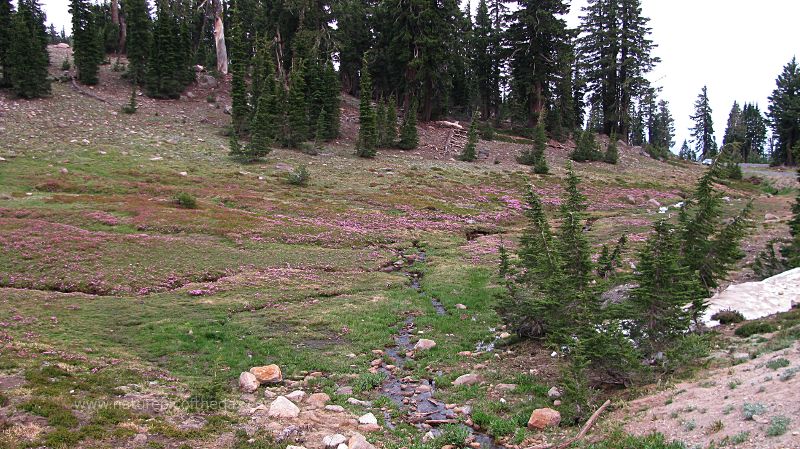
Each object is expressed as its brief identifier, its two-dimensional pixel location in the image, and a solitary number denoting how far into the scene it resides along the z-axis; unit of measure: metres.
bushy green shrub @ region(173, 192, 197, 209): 39.50
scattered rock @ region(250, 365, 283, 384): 15.45
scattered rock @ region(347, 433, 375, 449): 11.65
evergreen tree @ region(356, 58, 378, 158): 67.19
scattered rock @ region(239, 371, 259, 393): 14.96
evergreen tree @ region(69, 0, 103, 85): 71.38
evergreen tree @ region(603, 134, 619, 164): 78.78
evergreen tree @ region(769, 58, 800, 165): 96.69
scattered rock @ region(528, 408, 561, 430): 12.75
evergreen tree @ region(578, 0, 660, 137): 89.88
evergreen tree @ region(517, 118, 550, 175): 71.98
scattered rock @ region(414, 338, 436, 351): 19.07
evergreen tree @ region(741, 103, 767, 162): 156.25
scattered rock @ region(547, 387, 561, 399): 14.38
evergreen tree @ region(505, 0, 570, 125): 85.69
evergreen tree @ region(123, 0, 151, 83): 76.25
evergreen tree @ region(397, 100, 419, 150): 74.88
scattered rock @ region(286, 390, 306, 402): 14.47
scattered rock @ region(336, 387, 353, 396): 15.12
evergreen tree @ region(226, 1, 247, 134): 67.69
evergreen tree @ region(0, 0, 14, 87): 64.81
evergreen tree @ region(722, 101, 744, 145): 140.62
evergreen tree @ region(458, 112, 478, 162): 72.48
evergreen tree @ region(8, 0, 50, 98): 62.53
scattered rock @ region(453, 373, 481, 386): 16.00
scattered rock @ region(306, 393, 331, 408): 14.24
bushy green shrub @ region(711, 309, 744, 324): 18.31
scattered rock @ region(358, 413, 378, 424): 13.24
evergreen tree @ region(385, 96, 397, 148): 74.50
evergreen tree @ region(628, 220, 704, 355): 14.85
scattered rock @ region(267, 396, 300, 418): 13.26
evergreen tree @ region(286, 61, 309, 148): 67.56
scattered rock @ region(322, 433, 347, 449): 11.80
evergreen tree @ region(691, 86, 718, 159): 151.25
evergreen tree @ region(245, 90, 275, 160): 58.50
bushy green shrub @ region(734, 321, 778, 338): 16.48
